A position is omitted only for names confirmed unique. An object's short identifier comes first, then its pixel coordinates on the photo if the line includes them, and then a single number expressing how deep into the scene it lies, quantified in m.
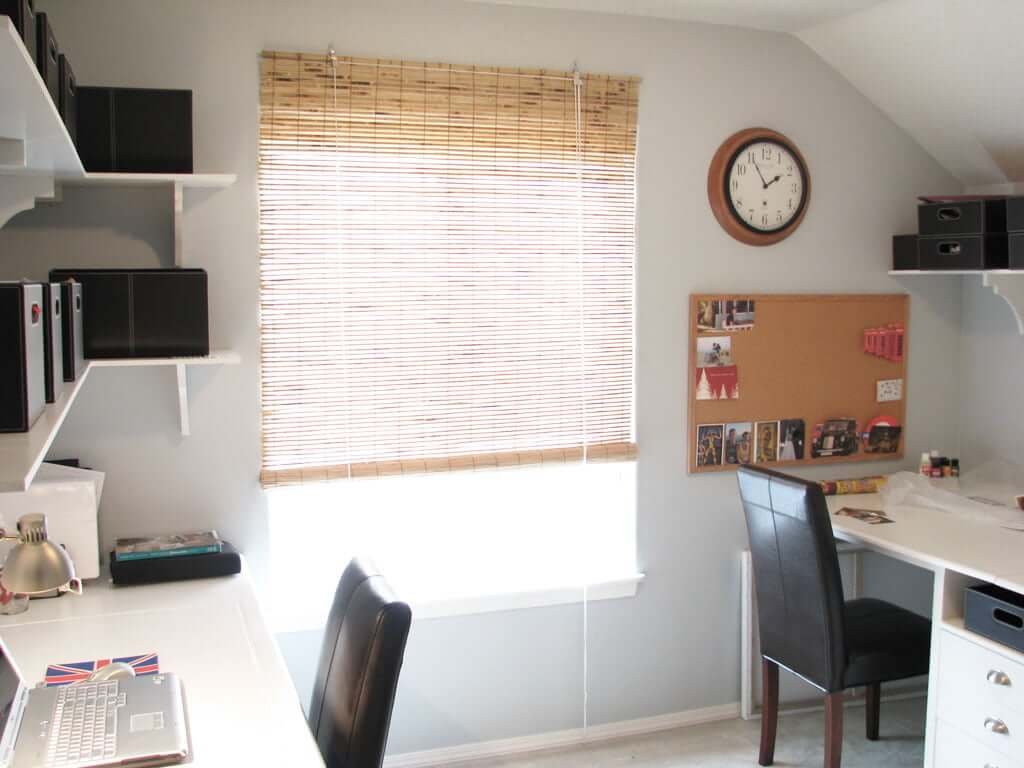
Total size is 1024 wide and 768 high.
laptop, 1.58
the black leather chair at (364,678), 1.83
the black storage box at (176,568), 2.55
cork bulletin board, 3.41
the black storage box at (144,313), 2.42
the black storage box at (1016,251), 3.12
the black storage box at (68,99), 2.08
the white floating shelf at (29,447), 0.99
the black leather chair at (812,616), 2.80
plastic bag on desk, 3.19
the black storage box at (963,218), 3.22
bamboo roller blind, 2.94
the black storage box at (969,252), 3.22
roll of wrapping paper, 3.50
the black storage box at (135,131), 2.44
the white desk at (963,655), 2.54
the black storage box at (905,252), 3.53
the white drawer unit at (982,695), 2.52
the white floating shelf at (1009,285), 3.29
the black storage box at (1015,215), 3.12
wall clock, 3.36
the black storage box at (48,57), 1.66
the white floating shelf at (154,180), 2.44
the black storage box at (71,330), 2.01
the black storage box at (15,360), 1.31
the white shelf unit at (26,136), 1.06
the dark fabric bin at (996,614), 2.53
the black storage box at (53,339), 1.61
